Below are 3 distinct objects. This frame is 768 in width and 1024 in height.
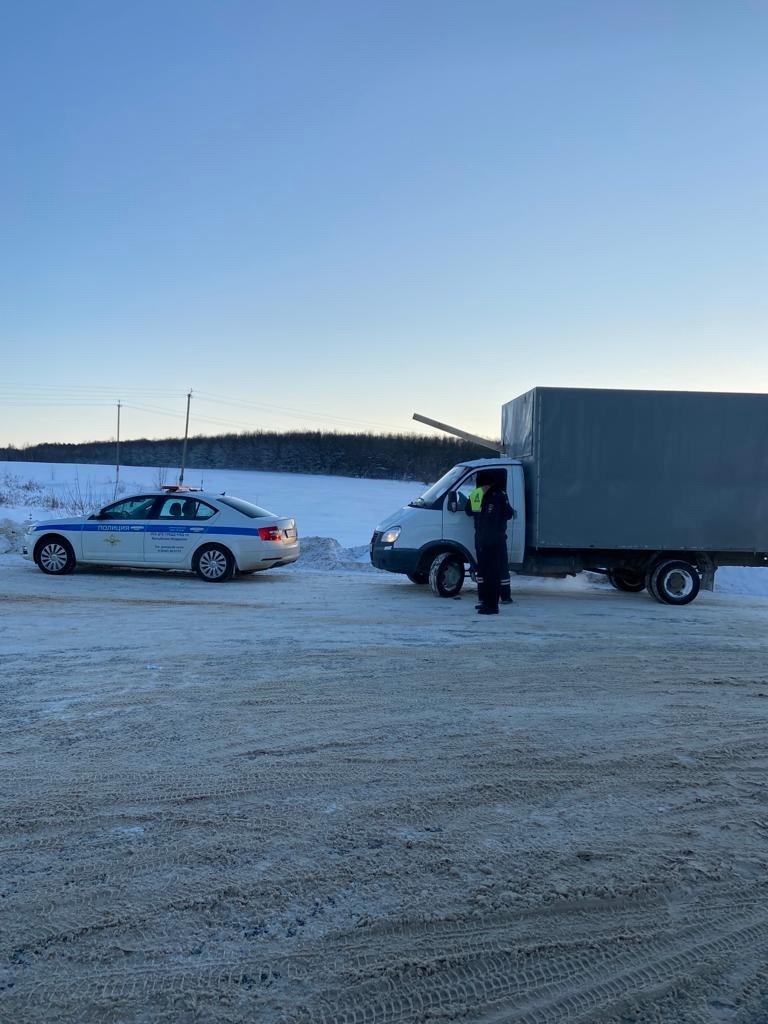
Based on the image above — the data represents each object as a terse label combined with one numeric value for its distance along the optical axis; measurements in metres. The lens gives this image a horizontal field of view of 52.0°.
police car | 13.65
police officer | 10.71
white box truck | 11.92
